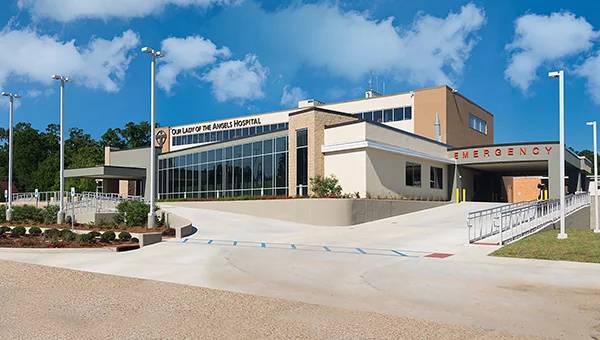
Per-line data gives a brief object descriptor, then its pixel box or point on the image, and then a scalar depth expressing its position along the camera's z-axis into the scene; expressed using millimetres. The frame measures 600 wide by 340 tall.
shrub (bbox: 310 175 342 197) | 29984
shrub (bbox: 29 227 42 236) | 21262
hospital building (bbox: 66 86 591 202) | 31703
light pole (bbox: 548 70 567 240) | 18938
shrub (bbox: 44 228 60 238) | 19020
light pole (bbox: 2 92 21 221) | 32191
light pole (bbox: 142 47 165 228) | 23156
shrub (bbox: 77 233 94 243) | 17719
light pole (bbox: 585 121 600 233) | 23859
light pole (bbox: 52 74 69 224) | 28281
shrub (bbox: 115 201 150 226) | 24719
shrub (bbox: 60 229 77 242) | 18078
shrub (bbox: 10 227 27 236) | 20625
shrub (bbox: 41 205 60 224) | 29672
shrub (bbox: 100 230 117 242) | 18047
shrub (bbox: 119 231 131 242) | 18312
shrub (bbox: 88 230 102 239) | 18062
